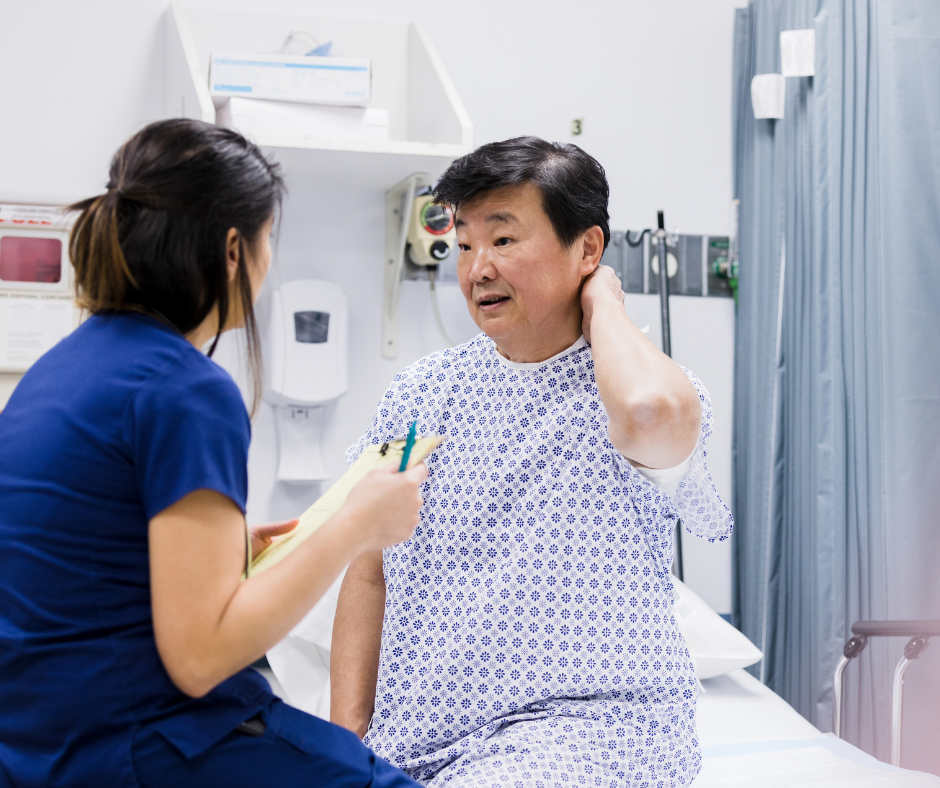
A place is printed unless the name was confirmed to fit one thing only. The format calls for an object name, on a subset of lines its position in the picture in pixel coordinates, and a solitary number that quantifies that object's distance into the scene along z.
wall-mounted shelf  2.03
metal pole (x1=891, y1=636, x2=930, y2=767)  1.70
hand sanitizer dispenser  2.28
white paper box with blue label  2.05
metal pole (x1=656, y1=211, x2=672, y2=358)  2.50
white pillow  2.05
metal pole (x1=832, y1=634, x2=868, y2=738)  1.79
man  1.21
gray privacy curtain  1.94
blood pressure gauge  2.35
